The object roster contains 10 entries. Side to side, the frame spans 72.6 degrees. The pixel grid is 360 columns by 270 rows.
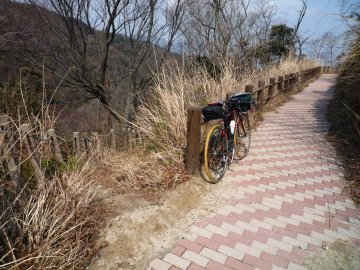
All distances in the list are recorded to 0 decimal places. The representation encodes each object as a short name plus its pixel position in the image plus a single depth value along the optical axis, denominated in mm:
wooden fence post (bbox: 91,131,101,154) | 4793
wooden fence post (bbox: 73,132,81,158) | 4683
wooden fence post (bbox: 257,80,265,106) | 7233
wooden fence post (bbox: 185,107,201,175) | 3383
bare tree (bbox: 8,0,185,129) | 7367
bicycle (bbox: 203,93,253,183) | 3557
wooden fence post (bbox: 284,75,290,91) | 10417
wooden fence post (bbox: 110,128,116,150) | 5314
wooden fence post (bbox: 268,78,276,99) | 8281
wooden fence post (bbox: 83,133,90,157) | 5185
